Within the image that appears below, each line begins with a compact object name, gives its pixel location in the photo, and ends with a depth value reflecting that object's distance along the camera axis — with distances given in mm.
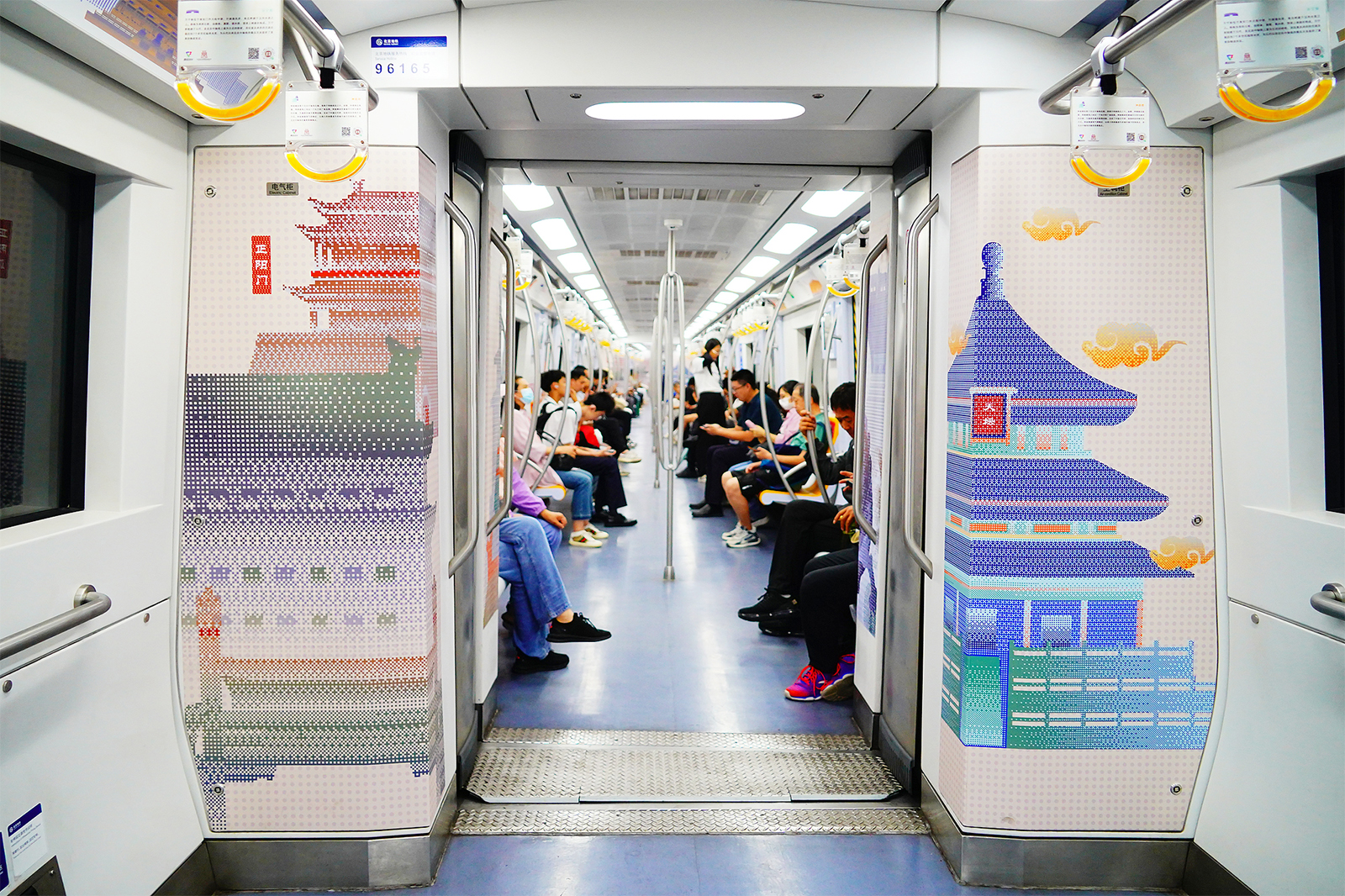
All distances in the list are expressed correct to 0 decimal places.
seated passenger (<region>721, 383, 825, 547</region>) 7012
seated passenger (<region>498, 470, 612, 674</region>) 4195
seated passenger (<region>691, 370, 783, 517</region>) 8195
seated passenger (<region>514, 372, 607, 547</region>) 6344
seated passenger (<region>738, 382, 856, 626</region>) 5066
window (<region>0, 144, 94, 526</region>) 1925
